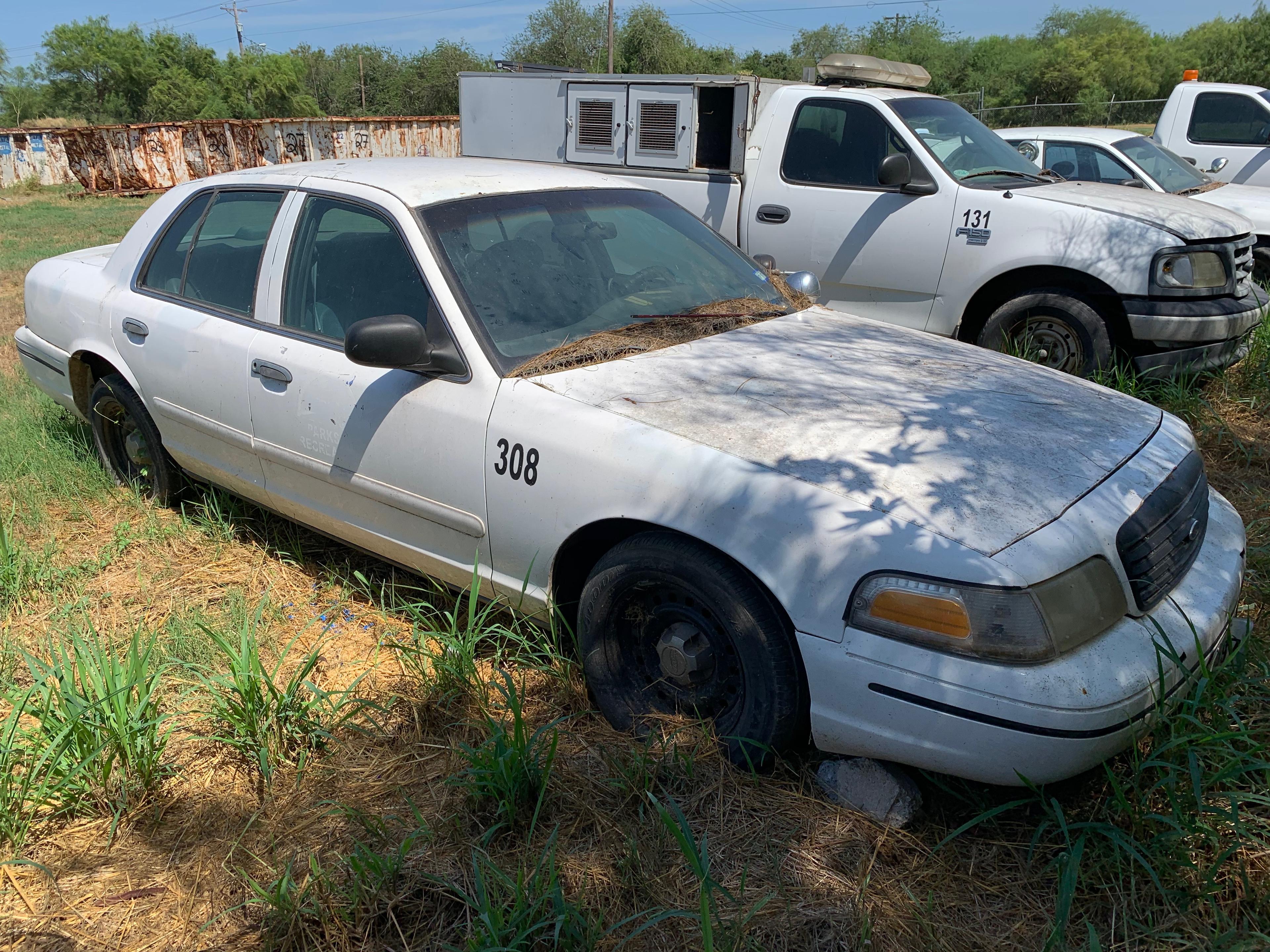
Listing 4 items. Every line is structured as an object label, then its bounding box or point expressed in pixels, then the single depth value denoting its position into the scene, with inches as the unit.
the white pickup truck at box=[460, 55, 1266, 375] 203.9
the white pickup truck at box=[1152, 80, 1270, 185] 374.0
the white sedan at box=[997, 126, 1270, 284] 301.3
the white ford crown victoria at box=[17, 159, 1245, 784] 86.4
